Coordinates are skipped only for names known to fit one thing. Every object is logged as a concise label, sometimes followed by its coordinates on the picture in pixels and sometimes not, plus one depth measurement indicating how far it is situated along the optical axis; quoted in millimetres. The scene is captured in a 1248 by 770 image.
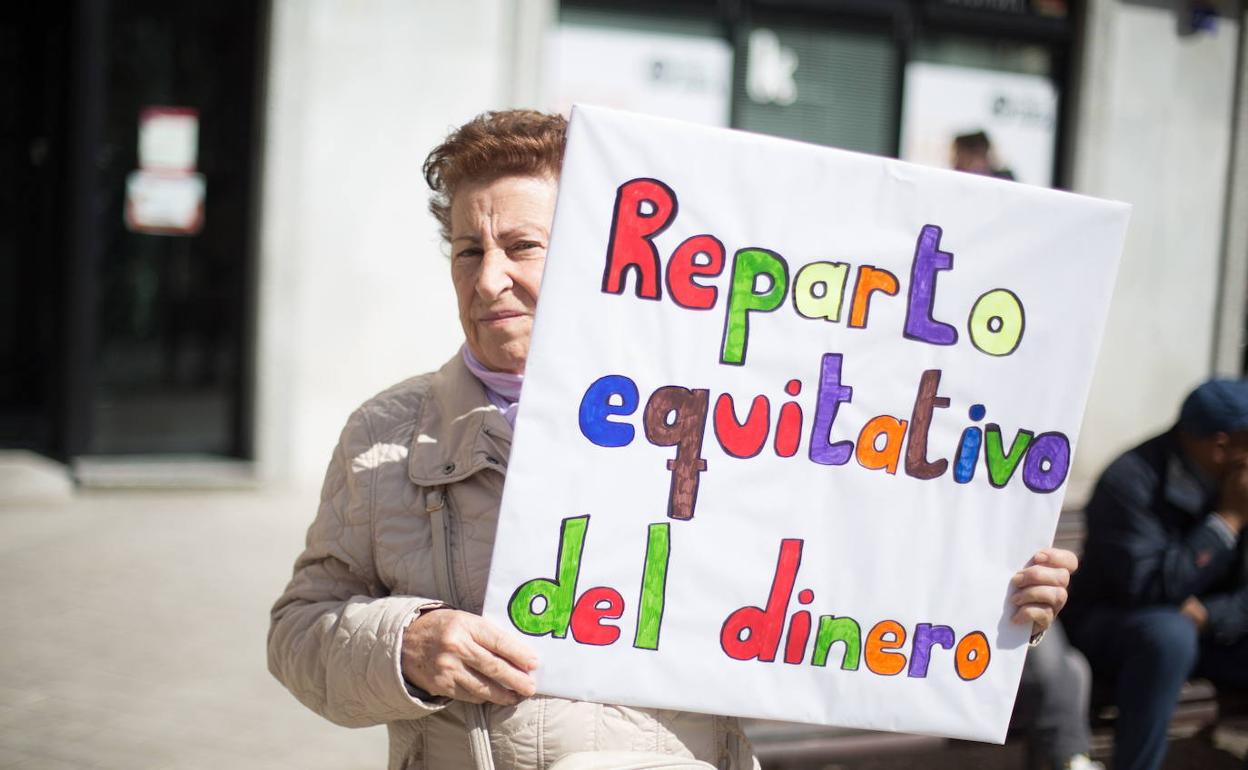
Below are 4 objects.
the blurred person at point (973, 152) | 6703
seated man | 3666
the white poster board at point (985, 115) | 9078
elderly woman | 1807
